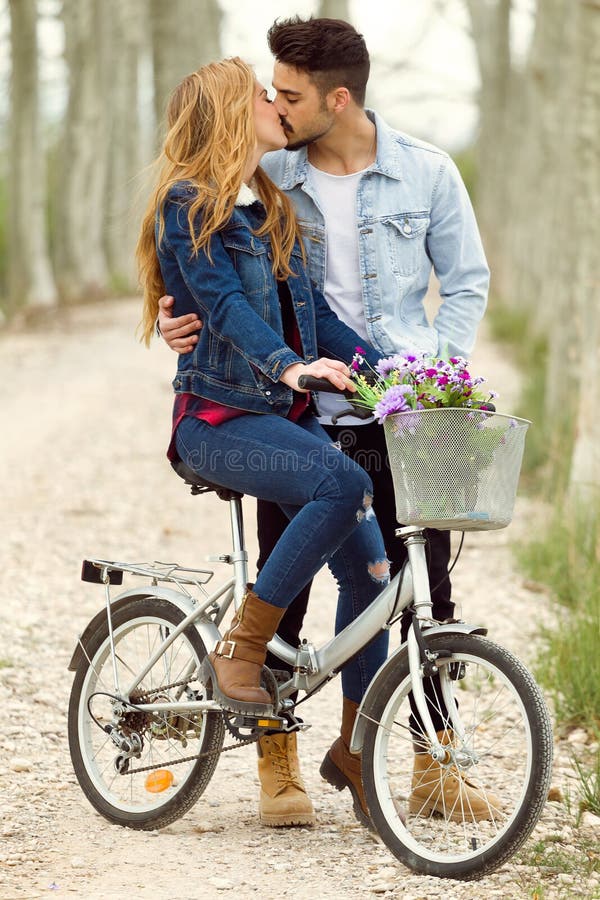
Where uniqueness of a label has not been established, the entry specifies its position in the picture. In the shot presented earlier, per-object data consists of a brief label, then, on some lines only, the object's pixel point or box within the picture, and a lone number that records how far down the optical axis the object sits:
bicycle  6.57
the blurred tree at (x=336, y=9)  42.09
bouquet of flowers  6.63
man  7.83
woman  7.06
